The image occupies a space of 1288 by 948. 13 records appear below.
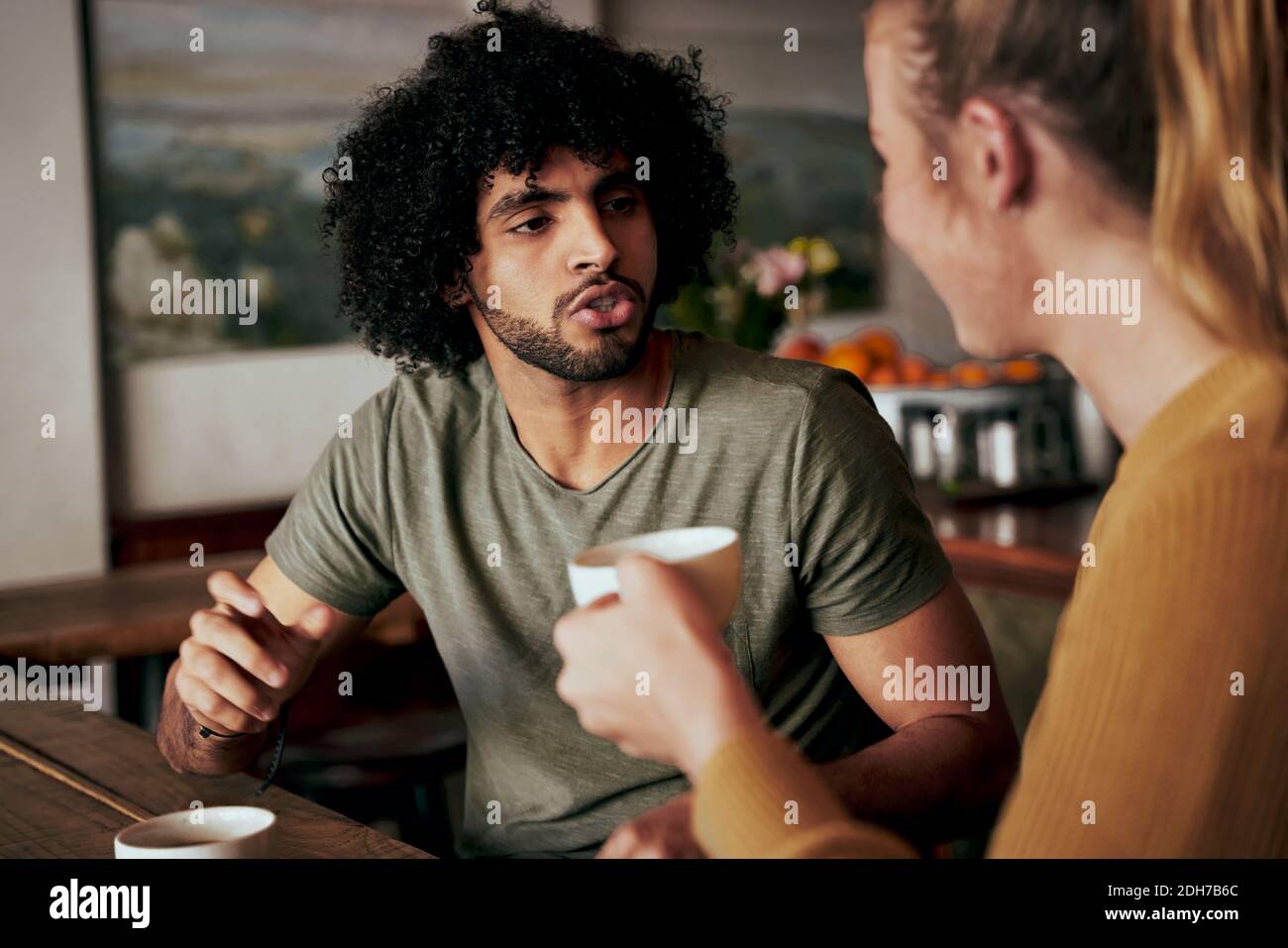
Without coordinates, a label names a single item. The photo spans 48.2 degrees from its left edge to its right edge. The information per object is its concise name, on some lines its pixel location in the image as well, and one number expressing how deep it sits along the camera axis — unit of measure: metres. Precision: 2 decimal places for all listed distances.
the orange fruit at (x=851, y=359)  3.04
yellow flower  3.11
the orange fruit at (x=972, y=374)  2.97
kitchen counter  2.40
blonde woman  0.68
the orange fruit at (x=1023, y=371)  3.01
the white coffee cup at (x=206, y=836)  0.91
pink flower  2.87
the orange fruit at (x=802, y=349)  3.04
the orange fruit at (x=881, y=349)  3.06
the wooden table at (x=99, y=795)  1.12
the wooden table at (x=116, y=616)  2.21
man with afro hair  1.28
